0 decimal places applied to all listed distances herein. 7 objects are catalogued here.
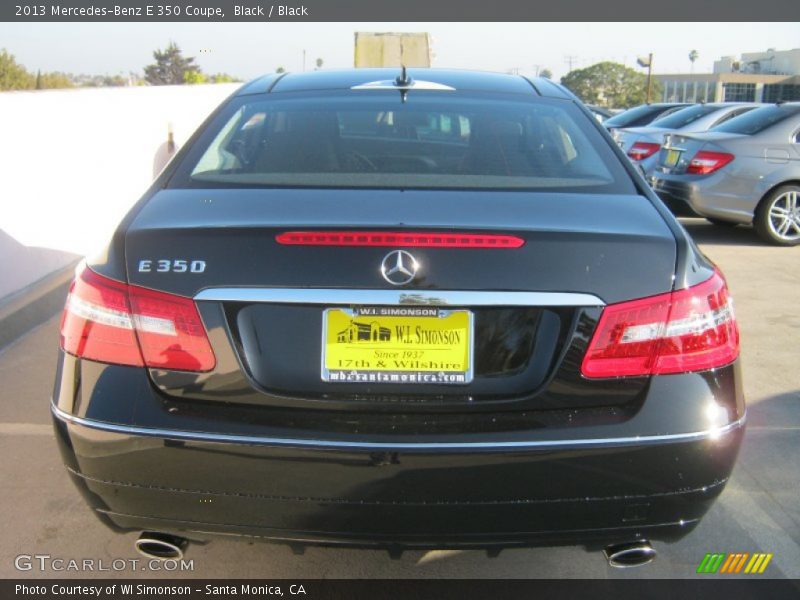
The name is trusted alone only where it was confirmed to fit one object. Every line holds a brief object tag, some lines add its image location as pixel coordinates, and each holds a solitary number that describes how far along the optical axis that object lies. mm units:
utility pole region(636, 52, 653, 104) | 59500
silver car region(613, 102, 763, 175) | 12109
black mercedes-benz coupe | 2223
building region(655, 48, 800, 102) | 74250
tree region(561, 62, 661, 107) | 95750
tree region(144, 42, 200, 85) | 79850
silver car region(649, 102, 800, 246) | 9406
